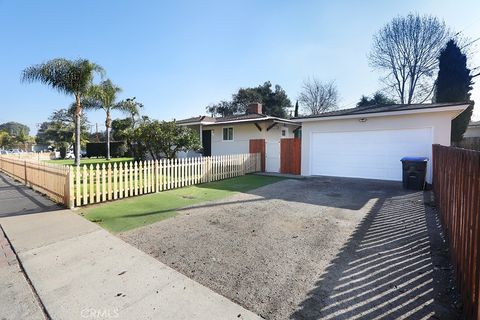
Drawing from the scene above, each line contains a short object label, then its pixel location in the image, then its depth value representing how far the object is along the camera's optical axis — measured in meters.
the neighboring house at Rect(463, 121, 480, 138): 24.65
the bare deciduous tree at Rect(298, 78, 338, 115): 40.09
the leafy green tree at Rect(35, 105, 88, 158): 34.00
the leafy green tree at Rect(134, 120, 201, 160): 11.42
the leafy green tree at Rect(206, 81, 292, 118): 37.28
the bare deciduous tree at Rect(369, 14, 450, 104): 23.48
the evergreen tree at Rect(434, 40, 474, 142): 17.02
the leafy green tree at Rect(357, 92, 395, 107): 27.52
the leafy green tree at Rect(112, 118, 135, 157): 29.33
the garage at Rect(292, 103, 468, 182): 9.93
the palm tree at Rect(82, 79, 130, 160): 21.47
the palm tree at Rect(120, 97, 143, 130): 26.93
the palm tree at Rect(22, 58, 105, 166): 14.71
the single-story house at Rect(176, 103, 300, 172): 15.26
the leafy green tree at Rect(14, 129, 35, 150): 55.10
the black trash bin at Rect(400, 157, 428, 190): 9.11
